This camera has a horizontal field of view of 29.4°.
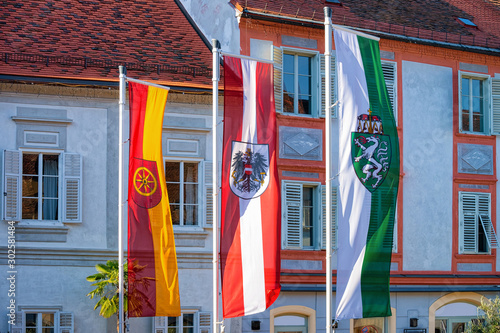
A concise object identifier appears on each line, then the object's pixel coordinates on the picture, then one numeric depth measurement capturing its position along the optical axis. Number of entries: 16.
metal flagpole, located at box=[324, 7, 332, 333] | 14.97
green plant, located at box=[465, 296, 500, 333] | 22.23
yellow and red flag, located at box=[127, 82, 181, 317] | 16.72
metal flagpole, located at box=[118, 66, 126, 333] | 17.22
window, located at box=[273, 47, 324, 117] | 22.27
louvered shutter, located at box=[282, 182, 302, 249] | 22.05
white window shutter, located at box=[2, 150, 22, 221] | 19.61
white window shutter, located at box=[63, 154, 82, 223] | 20.12
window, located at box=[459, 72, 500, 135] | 24.88
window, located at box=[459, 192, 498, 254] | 24.38
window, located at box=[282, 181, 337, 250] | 22.09
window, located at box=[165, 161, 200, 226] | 21.06
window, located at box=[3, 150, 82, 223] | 19.80
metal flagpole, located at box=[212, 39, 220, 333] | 15.62
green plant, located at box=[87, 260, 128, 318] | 19.06
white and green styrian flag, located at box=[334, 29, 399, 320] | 14.85
